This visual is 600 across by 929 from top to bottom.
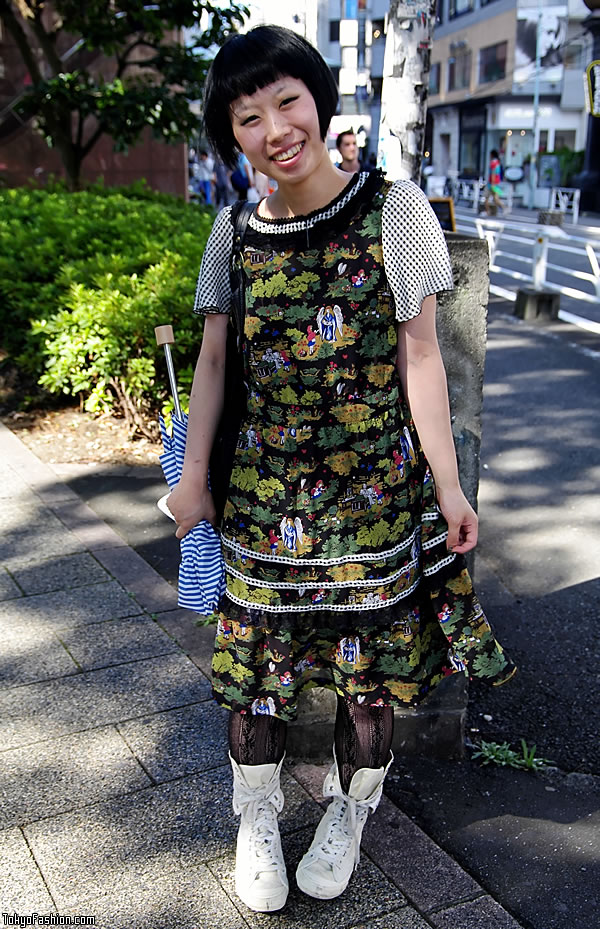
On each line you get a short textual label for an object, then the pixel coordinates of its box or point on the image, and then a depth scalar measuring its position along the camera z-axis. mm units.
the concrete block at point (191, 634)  3242
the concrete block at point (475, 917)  2104
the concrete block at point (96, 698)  2828
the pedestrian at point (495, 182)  32056
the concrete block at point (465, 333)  2527
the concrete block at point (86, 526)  4215
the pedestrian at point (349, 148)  8742
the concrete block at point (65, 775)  2473
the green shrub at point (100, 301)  5543
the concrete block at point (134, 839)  2209
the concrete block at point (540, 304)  10898
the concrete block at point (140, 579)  3646
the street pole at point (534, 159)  35188
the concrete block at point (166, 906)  2094
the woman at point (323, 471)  1864
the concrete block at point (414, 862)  2199
